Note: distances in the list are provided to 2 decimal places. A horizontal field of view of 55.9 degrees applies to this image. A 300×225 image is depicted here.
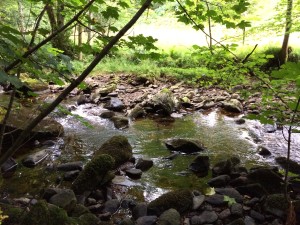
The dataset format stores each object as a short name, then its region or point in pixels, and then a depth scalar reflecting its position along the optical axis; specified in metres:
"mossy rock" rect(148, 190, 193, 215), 4.05
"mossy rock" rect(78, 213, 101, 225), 3.42
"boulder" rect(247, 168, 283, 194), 4.45
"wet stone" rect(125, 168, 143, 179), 5.28
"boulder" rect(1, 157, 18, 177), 5.28
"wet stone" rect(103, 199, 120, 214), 4.18
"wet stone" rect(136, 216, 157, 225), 3.75
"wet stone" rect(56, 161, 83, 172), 5.50
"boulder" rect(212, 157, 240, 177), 5.19
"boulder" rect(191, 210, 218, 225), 3.82
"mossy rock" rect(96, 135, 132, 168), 5.78
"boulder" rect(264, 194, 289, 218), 3.77
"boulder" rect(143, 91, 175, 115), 9.38
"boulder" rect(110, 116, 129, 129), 8.19
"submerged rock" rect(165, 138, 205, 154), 6.43
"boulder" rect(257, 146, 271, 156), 6.17
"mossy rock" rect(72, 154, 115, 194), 4.63
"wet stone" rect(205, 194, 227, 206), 4.24
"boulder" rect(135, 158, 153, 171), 5.61
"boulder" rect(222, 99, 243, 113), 9.49
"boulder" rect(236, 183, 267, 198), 4.40
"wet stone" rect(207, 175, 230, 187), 4.86
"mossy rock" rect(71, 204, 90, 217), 3.80
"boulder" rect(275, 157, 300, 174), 5.00
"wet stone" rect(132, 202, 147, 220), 4.00
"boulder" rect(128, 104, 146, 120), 9.16
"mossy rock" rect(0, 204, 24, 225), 3.05
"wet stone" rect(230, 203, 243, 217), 3.91
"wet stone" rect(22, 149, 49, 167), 5.66
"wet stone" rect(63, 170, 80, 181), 5.15
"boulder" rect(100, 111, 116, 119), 9.08
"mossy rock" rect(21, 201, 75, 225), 3.09
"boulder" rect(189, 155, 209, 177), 5.45
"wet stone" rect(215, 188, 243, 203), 4.29
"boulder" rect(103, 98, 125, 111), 10.00
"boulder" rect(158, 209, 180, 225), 3.71
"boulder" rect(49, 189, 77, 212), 3.88
